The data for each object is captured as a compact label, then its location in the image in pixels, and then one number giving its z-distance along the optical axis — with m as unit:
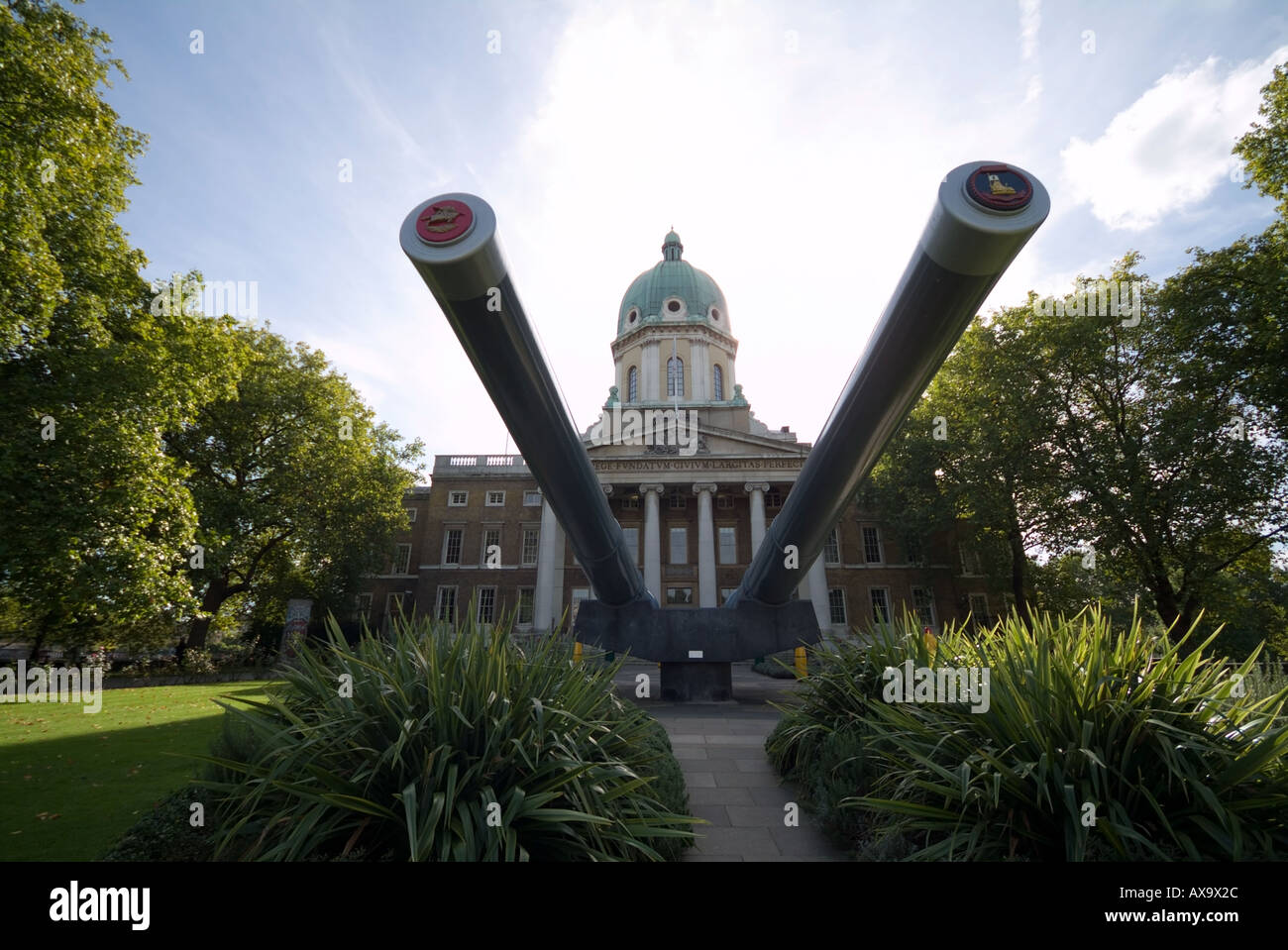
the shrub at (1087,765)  3.12
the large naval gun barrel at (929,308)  3.15
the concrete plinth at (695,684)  11.33
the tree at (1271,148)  14.61
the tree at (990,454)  22.44
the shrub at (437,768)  3.03
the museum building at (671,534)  34.44
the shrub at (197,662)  21.94
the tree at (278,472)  22.88
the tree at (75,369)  10.77
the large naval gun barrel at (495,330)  3.19
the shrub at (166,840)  3.44
